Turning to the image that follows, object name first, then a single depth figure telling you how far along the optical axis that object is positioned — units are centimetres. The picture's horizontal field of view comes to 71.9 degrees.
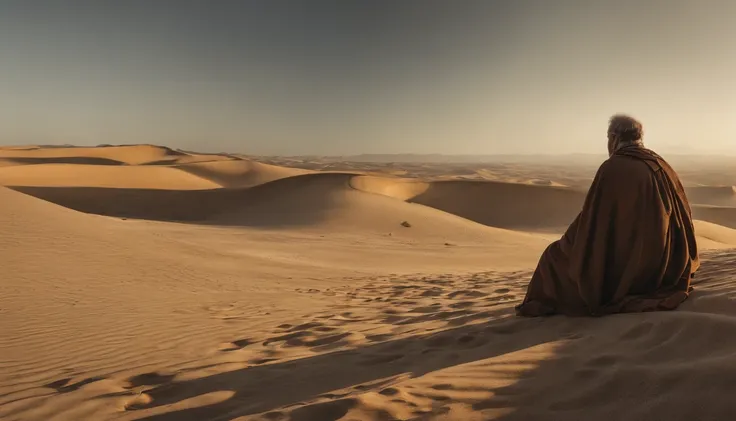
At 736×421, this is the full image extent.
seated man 427
